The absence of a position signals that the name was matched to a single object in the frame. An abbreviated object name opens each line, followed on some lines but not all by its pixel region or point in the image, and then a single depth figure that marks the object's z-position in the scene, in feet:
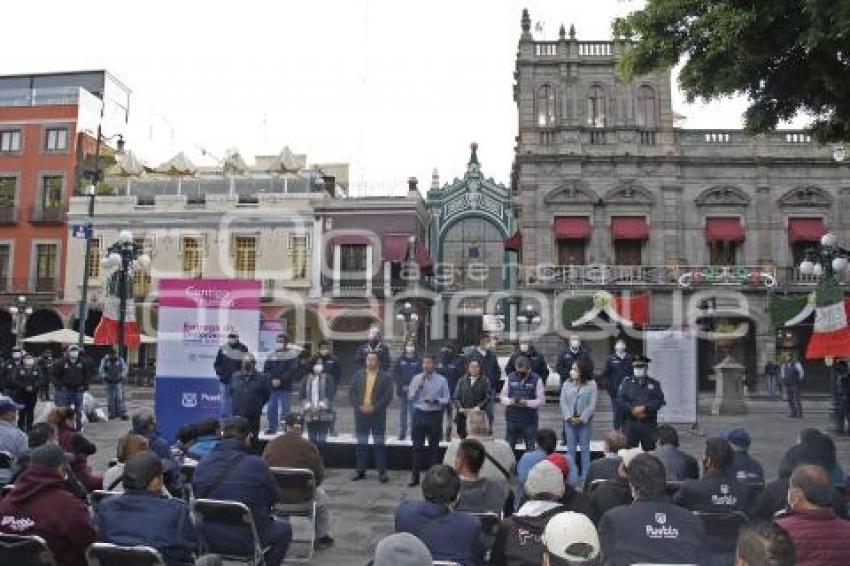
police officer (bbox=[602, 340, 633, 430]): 42.91
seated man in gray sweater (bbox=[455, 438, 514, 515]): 17.81
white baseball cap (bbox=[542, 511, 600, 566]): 10.84
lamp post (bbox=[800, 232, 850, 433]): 52.42
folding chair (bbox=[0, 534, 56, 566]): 13.67
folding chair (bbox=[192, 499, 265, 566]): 16.60
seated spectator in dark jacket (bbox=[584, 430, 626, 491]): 20.99
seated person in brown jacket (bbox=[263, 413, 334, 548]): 22.67
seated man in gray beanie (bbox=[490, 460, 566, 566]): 14.16
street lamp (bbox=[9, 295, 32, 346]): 110.93
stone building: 96.89
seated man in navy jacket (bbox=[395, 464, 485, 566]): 14.15
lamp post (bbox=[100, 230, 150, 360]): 57.29
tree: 26.81
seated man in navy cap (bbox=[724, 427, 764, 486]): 19.11
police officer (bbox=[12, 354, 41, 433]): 48.47
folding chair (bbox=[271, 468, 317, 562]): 21.30
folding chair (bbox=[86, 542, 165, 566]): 13.25
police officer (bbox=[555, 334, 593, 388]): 41.52
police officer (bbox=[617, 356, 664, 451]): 32.96
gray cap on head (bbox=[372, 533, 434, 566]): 10.73
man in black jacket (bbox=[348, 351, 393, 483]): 33.40
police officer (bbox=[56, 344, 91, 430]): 48.73
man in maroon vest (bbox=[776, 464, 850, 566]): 12.96
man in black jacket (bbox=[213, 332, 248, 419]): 36.70
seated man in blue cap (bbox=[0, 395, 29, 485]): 24.41
